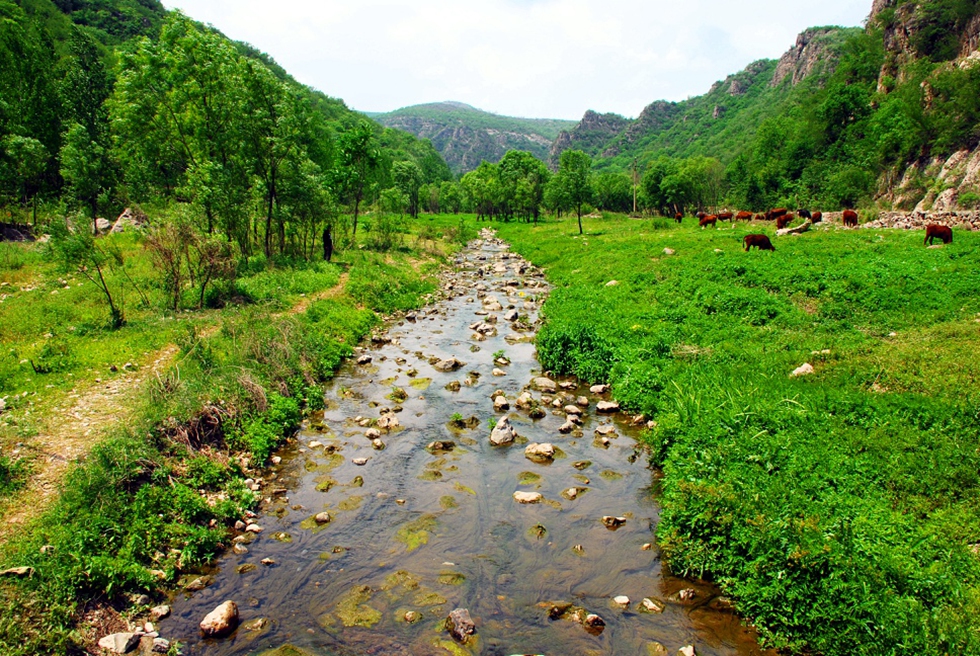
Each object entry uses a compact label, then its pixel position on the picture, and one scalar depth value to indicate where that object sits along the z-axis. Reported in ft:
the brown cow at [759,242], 91.81
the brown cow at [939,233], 81.25
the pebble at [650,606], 25.13
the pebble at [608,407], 47.21
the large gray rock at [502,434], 42.44
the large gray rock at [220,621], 23.43
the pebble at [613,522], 31.76
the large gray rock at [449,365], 60.13
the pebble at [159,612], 24.14
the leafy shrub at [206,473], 33.14
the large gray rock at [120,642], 21.75
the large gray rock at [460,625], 23.57
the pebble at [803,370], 41.16
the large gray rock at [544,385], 52.95
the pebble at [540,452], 40.09
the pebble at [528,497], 34.60
